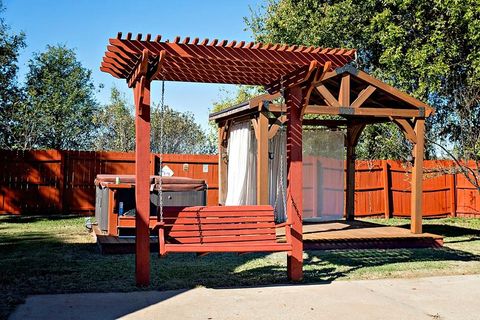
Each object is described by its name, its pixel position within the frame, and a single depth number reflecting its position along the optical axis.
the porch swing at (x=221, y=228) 6.56
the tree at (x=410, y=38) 14.76
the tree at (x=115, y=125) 30.80
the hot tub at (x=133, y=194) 9.41
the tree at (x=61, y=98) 27.20
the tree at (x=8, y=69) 15.62
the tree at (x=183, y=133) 33.69
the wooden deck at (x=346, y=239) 9.09
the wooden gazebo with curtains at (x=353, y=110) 10.44
